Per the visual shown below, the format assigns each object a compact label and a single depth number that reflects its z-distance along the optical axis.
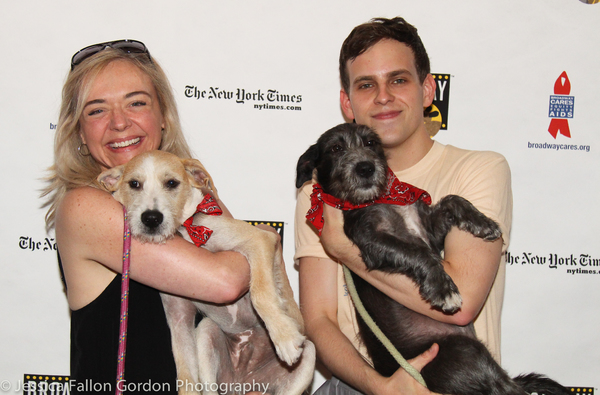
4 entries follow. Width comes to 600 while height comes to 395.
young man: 2.47
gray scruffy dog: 2.34
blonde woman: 2.21
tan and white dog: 2.32
